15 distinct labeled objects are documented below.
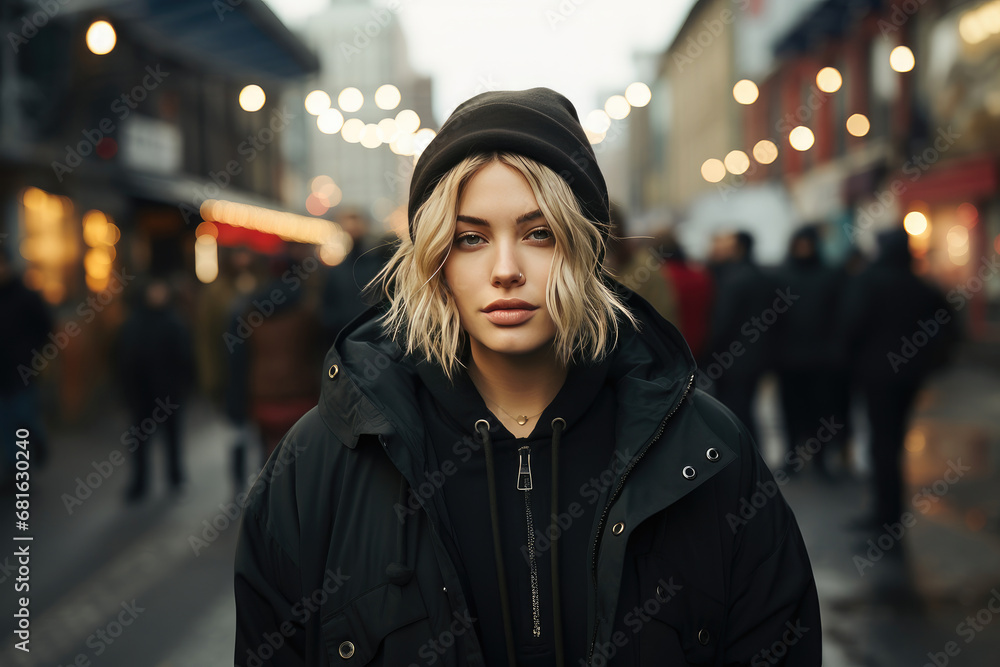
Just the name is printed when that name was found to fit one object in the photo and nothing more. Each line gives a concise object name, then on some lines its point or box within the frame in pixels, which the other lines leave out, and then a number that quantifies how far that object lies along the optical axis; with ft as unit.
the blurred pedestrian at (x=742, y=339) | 23.84
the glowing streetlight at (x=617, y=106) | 44.64
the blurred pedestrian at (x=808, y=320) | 24.80
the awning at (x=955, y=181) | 50.42
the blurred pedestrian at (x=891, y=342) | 19.63
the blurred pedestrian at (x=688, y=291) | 24.61
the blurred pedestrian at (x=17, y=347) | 25.34
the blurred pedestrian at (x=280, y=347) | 20.03
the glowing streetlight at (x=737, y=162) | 86.38
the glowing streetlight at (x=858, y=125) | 70.74
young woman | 5.63
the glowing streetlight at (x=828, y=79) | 48.08
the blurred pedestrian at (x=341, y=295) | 20.68
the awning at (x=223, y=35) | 46.88
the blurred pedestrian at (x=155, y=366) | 24.58
